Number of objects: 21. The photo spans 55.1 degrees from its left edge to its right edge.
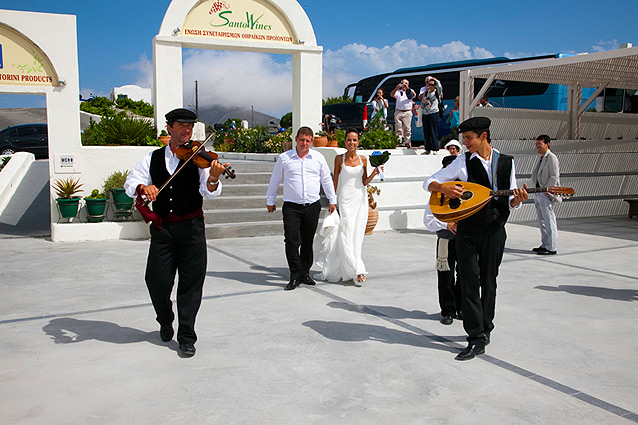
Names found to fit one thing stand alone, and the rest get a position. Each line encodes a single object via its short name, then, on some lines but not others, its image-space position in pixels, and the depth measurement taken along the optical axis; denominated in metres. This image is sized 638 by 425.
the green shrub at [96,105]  29.22
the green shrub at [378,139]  13.76
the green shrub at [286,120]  44.12
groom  7.16
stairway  11.16
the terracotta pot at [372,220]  11.78
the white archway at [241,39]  12.91
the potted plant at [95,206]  10.82
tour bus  22.16
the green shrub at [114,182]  11.27
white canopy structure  12.33
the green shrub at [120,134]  12.07
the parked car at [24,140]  25.81
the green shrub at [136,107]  22.95
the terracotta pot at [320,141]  13.47
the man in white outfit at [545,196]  9.66
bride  7.33
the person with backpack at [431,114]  13.57
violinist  4.80
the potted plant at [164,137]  12.23
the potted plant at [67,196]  10.74
